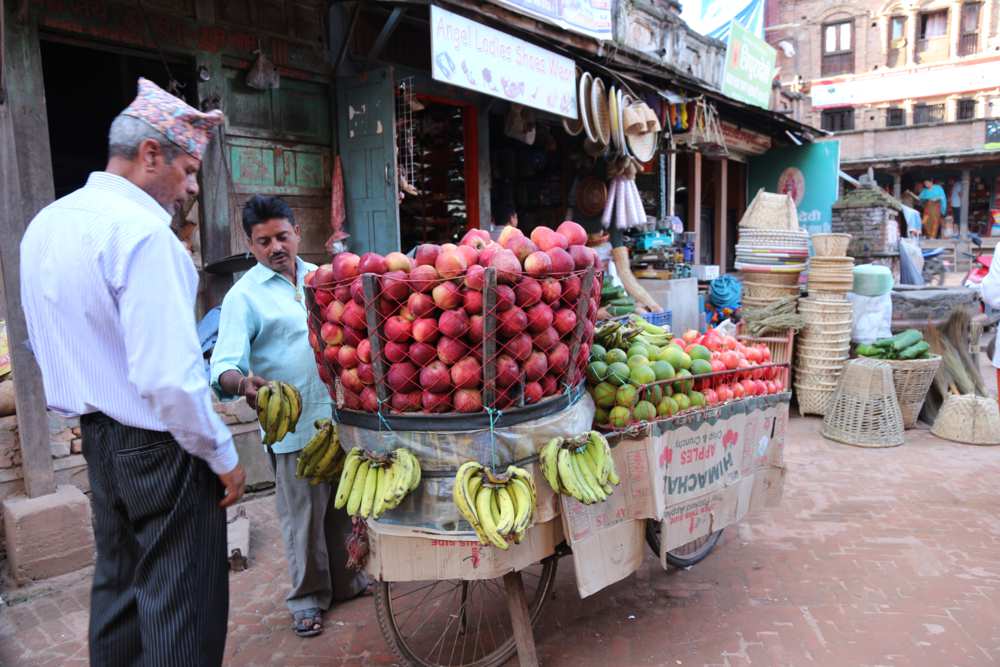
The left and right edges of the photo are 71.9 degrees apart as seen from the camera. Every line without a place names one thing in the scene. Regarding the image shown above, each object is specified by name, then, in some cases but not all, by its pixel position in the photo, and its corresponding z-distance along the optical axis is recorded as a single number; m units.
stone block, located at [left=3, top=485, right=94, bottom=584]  3.85
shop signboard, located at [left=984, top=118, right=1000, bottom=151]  26.19
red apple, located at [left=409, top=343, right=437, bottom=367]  2.30
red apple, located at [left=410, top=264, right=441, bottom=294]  2.28
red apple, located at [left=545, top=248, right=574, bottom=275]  2.40
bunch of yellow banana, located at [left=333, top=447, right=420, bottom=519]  2.22
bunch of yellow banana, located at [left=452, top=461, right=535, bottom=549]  2.19
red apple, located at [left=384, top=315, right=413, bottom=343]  2.29
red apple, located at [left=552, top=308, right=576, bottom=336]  2.44
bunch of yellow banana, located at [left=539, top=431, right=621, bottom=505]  2.38
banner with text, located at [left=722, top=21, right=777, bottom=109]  10.32
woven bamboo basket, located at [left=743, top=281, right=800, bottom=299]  7.72
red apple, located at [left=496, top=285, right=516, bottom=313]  2.24
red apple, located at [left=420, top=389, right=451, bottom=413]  2.31
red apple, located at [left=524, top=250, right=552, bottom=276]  2.34
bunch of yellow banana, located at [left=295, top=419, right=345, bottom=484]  2.79
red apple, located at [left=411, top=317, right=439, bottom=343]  2.27
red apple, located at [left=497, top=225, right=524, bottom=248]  2.55
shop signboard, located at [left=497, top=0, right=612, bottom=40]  6.36
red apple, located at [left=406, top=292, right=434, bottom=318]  2.26
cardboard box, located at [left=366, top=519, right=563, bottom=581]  2.38
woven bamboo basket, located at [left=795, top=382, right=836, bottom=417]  7.19
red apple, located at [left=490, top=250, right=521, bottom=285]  2.26
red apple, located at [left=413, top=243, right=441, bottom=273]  2.39
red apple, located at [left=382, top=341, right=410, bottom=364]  2.31
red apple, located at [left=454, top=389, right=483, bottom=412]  2.29
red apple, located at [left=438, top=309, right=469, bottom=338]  2.24
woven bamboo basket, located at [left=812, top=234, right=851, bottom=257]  7.30
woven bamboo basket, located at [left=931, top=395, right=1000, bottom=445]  6.33
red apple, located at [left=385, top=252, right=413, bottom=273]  2.38
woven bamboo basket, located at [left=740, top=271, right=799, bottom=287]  7.77
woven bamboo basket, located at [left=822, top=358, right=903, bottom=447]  6.30
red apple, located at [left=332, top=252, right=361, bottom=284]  2.39
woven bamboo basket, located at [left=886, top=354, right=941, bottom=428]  6.66
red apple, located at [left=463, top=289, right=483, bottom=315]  2.25
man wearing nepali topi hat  1.85
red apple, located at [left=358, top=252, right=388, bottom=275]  2.33
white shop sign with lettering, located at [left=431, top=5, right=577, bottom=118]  5.11
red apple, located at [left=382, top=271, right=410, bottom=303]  2.28
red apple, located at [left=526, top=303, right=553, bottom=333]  2.34
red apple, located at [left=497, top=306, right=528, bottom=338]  2.26
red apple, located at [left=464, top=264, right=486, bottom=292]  2.22
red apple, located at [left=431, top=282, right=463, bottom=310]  2.24
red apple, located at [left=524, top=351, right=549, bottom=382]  2.37
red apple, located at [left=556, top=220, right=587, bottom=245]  2.64
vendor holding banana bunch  2.99
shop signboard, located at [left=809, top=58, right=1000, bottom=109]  30.12
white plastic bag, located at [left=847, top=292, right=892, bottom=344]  7.32
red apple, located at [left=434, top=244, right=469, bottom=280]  2.28
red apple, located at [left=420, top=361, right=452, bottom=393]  2.29
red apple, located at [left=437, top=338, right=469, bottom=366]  2.27
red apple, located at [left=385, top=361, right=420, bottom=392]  2.32
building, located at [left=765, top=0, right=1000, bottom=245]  27.83
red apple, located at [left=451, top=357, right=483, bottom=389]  2.27
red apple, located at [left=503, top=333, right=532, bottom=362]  2.31
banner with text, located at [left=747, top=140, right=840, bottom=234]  13.05
